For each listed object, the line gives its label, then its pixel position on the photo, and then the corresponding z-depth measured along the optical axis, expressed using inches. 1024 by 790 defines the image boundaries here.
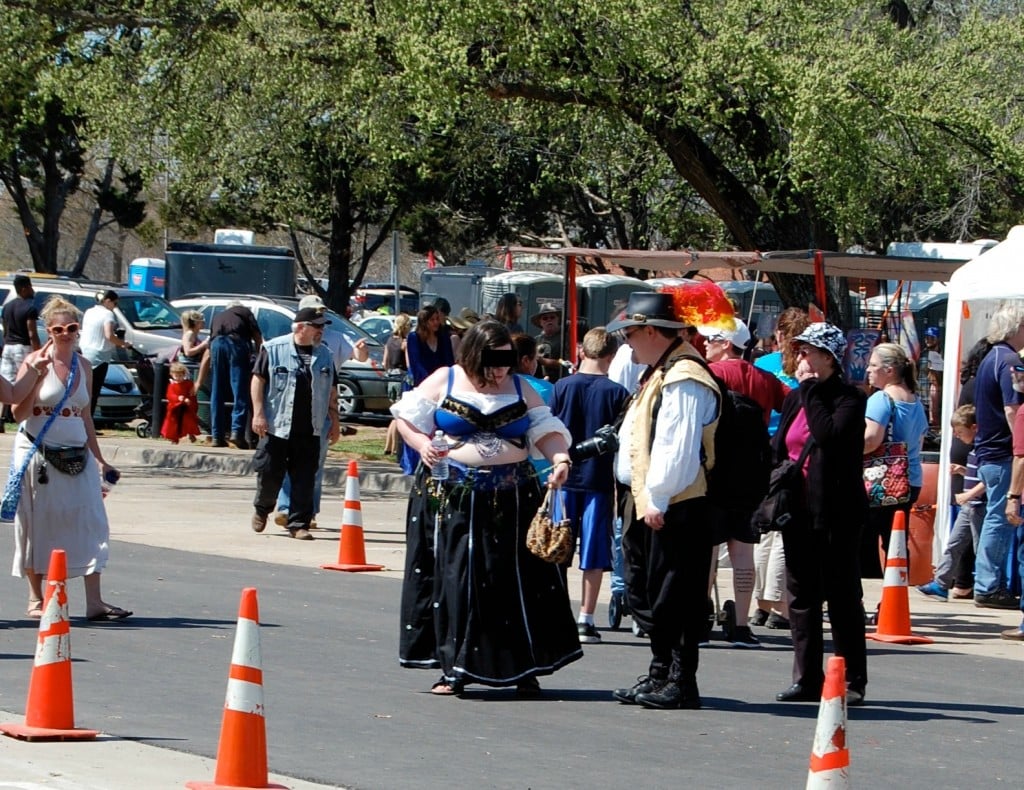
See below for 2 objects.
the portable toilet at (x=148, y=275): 2196.5
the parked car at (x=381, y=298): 2588.6
